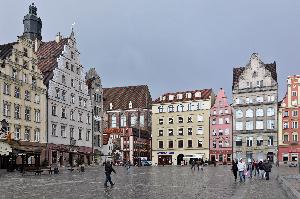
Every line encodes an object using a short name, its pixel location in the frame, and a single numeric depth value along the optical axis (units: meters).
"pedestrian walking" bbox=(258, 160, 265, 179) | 37.08
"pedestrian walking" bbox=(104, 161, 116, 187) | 26.53
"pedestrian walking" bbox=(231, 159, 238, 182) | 33.59
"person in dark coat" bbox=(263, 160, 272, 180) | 35.14
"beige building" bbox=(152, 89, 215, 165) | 103.25
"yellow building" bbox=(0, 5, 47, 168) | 58.03
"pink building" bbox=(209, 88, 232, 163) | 99.25
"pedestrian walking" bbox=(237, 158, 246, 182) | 32.06
